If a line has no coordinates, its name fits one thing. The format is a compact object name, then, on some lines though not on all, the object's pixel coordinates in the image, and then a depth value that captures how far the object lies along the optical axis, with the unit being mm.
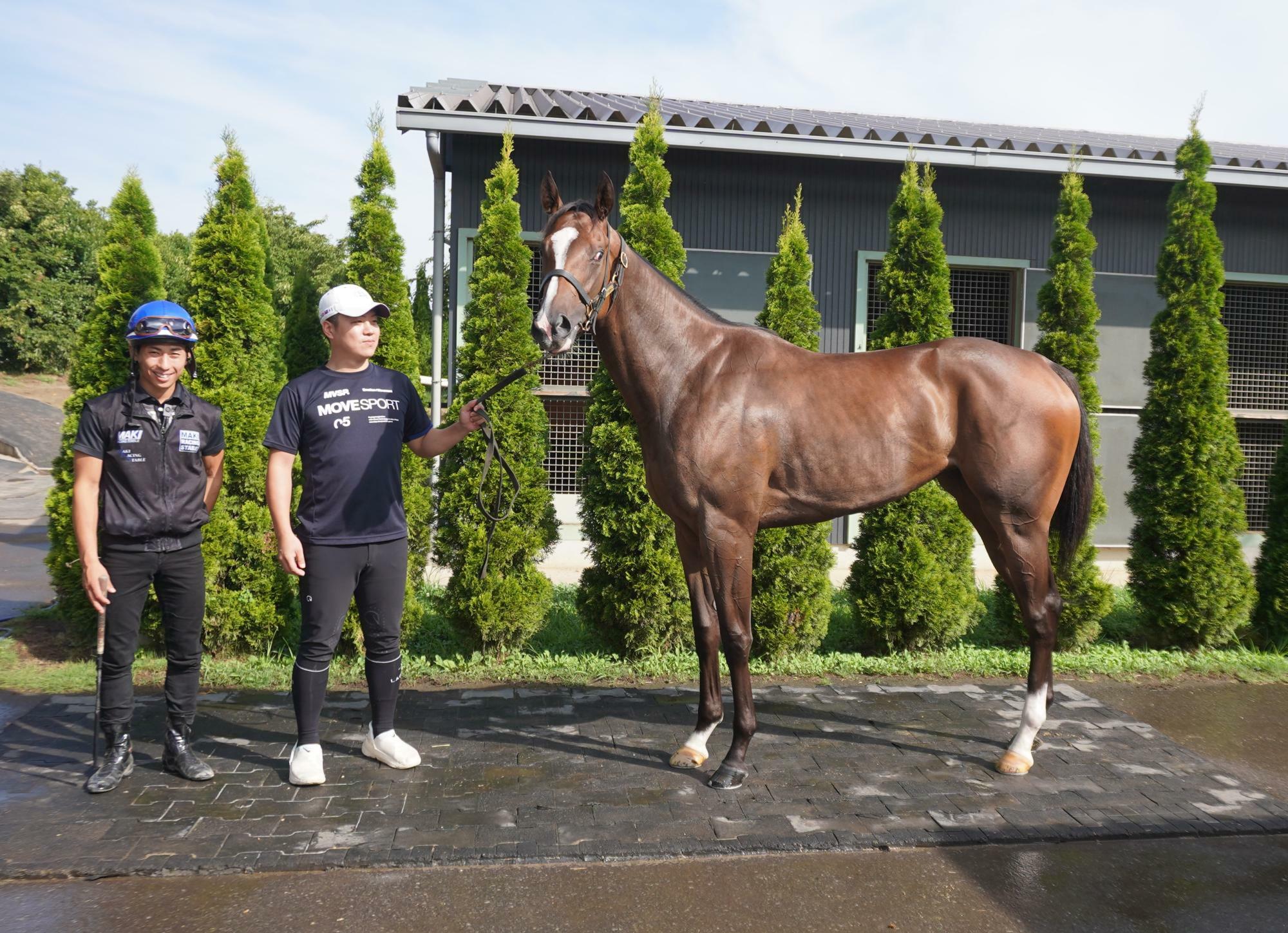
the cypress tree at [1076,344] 5984
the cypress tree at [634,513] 5590
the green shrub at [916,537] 5770
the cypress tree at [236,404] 5516
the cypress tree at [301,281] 8250
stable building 8109
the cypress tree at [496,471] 5602
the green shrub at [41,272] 27469
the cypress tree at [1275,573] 6082
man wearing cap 3582
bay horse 3807
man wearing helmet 3490
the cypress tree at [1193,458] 5977
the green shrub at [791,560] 5699
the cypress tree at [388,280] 5758
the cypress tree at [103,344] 5551
